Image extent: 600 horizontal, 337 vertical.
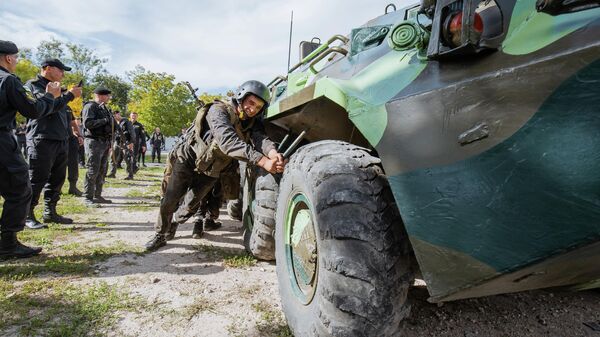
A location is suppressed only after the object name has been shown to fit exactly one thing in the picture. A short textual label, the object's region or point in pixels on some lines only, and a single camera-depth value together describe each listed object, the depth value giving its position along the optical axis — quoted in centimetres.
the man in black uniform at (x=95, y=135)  622
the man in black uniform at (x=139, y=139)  1217
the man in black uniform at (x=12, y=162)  335
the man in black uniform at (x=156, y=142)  1905
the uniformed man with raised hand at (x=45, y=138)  440
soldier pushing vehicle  296
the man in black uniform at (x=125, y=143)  966
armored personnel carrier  111
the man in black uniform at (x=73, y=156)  683
